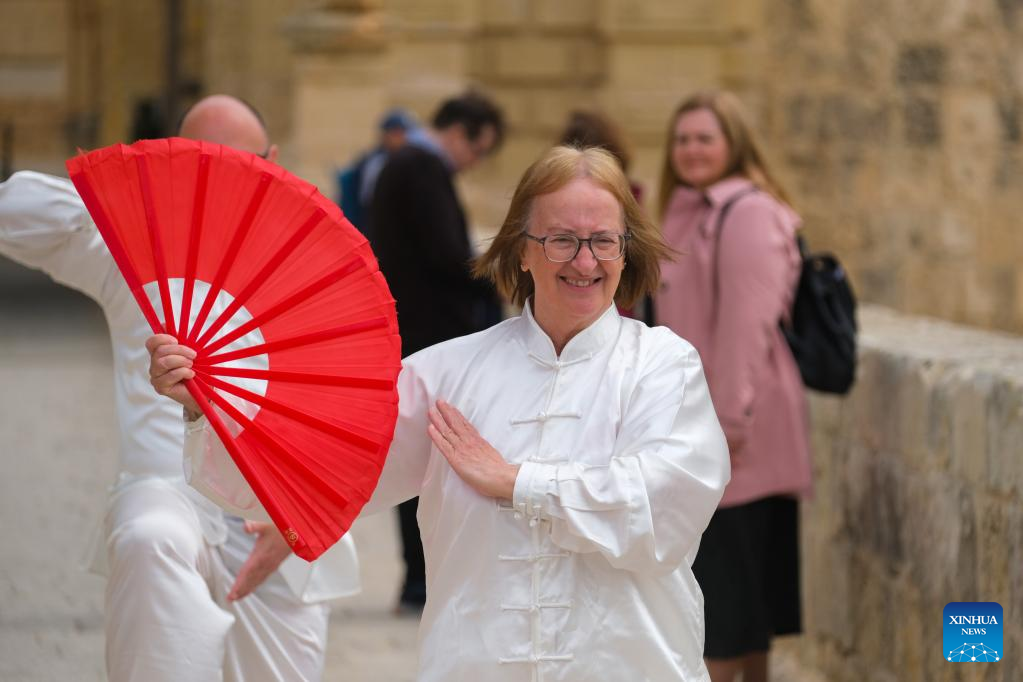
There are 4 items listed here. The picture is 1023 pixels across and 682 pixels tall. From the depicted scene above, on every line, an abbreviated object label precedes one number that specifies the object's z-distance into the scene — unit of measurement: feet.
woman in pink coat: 30.88
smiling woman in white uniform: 19.45
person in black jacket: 41.24
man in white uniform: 22.73
